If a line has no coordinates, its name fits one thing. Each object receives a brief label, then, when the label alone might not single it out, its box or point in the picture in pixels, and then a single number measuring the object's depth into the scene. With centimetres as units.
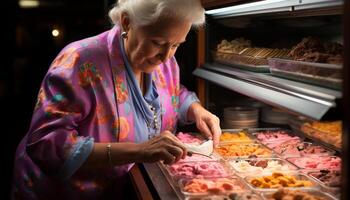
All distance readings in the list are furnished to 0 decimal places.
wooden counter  187
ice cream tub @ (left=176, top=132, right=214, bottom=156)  224
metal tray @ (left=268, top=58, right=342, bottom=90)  155
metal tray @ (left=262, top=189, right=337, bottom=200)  177
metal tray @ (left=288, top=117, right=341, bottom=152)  237
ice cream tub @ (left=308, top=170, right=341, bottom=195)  180
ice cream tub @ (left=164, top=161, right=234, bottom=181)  206
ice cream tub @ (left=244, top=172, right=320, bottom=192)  186
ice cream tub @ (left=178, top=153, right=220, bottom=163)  228
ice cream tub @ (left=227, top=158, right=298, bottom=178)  209
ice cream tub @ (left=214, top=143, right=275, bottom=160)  237
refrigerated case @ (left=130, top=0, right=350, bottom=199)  137
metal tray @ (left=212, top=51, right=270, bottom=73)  234
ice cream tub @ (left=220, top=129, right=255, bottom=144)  266
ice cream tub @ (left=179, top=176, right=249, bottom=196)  185
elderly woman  199
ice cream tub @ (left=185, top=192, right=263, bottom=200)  176
